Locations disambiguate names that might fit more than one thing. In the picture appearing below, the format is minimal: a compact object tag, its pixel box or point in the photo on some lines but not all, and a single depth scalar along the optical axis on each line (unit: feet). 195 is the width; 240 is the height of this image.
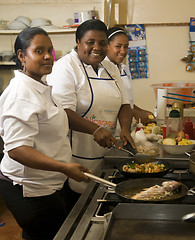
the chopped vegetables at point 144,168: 4.93
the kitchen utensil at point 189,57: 14.20
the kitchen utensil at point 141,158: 5.41
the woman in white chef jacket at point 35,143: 4.67
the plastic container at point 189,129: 7.28
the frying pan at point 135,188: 3.81
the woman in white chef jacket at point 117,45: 9.81
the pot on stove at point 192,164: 4.58
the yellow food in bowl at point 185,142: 6.17
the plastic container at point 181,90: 9.69
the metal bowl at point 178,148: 6.04
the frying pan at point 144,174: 4.71
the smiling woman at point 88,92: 6.44
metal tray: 3.17
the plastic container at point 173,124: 6.86
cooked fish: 3.86
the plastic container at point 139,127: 7.28
